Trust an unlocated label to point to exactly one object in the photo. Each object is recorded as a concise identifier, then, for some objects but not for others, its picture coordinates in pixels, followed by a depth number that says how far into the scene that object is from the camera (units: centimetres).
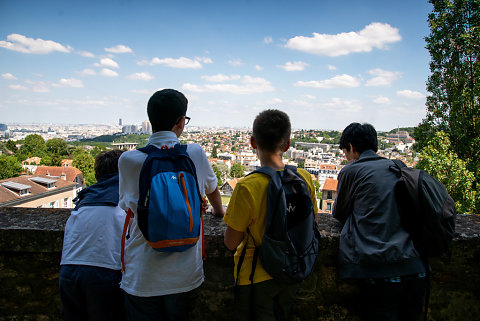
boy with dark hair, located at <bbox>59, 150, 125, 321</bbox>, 138
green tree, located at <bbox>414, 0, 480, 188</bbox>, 1032
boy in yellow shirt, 118
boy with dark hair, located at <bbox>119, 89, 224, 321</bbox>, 118
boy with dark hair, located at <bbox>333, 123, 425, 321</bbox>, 133
